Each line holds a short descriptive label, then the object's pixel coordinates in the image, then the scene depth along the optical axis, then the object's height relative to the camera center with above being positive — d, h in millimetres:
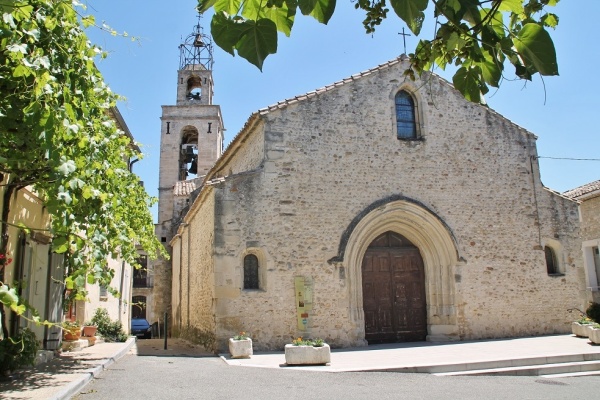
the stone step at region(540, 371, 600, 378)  9334 -1409
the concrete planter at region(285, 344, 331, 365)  9961 -1021
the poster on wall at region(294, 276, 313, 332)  12812 +11
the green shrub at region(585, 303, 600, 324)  16062 -543
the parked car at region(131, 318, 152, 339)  26234 -1229
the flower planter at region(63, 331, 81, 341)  12888 -740
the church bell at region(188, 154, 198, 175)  28922 +7360
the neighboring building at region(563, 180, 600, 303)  21109 +2463
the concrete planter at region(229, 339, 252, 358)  11188 -980
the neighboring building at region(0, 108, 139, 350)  9312 +780
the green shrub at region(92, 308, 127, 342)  16484 -711
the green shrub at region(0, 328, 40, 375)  7711 -695
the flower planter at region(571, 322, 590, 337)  13274 -889
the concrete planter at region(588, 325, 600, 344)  11965 -922
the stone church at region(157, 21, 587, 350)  12969 +1882
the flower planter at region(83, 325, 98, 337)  14664 -686
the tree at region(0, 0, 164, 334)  5164 +1997
